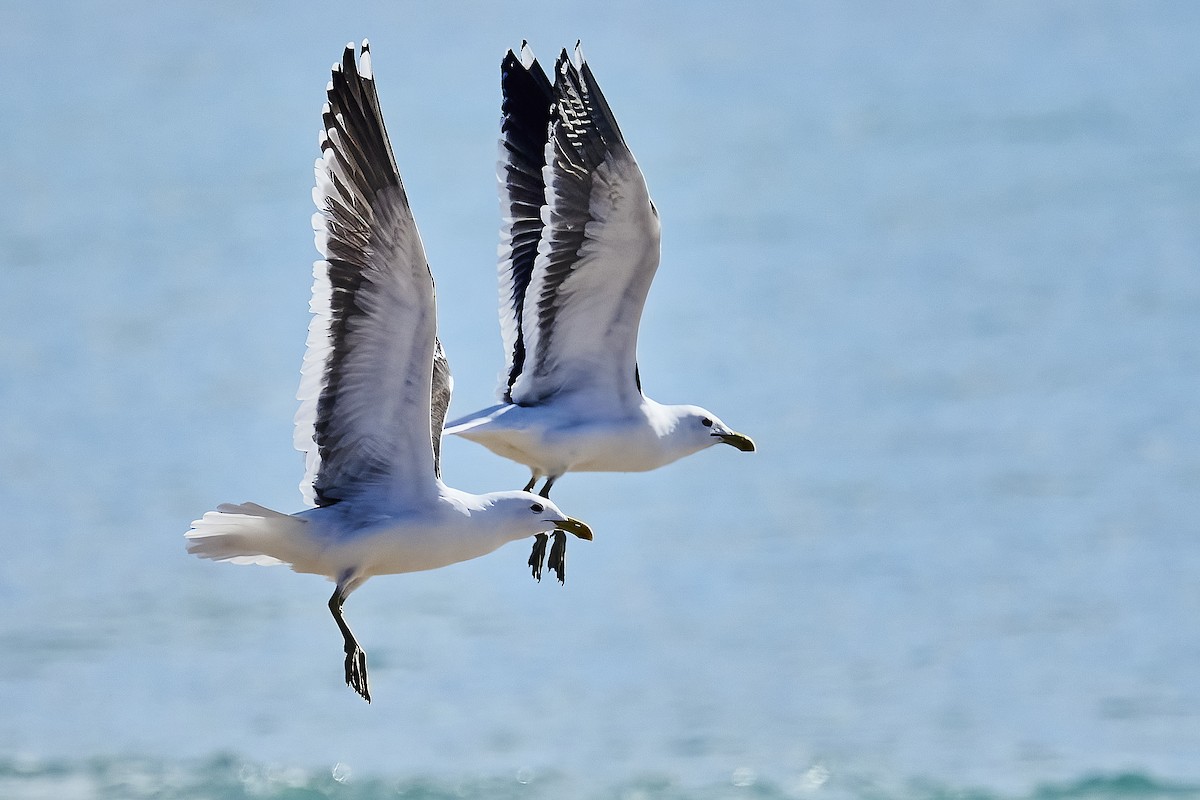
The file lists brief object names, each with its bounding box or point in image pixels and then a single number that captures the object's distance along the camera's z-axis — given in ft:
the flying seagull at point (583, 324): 81.15
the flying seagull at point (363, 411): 64.08
